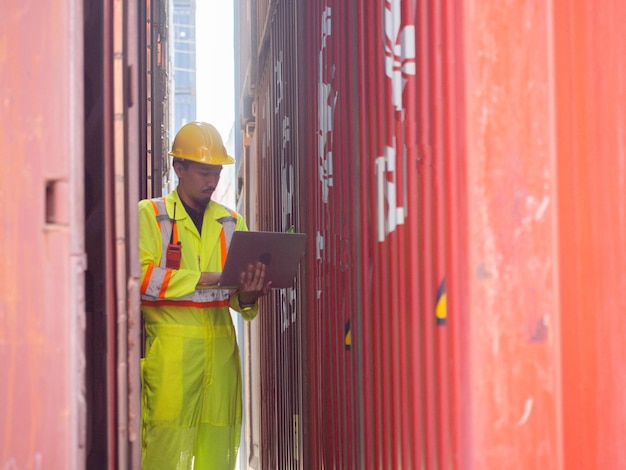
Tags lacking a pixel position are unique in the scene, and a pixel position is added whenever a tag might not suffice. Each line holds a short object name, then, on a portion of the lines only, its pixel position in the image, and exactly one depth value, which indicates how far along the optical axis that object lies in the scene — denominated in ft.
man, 15.16
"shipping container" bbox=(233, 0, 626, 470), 8.48
